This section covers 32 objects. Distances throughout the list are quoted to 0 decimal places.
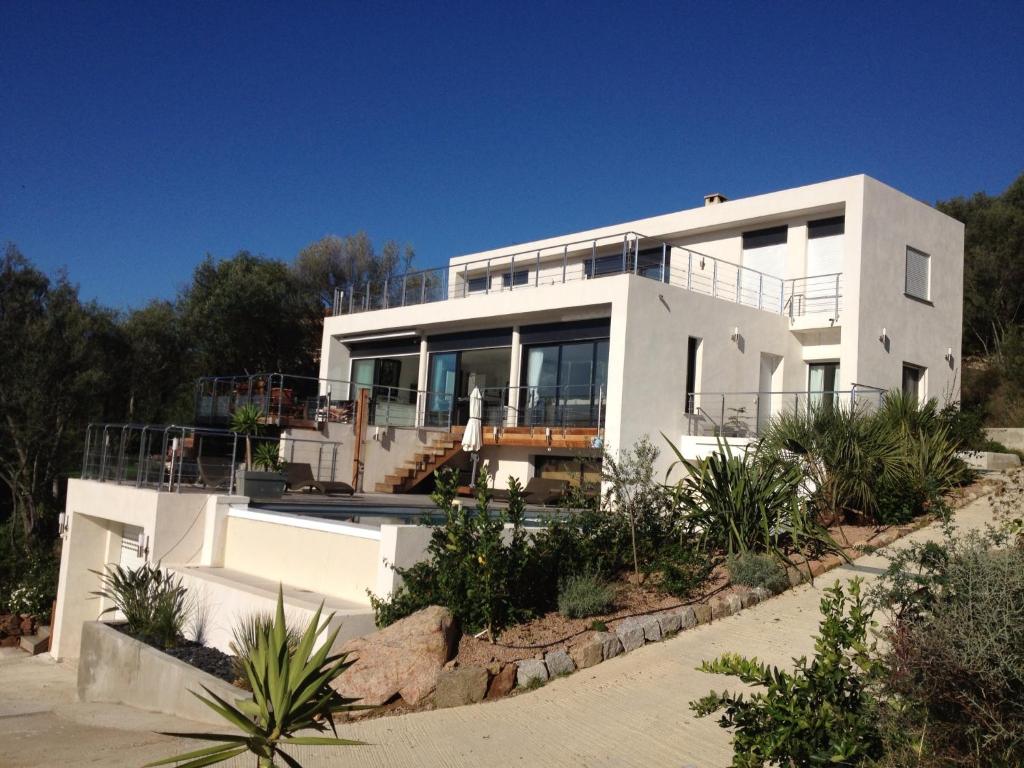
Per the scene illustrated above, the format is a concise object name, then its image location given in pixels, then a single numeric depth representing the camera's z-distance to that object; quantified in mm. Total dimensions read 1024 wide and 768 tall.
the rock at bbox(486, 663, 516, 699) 8289
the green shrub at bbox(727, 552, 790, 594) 10523
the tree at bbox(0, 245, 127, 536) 28453
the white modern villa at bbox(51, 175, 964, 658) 15102
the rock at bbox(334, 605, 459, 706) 8391
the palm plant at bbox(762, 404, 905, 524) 13344
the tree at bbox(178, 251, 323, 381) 37562
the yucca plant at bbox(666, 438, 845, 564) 11406
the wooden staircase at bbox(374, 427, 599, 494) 20000
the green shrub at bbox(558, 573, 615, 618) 9648
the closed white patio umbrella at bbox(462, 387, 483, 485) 19859
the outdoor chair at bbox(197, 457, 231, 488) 14852
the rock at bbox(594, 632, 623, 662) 8953
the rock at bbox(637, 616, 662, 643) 9312
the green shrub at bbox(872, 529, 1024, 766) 4430
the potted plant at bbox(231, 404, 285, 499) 14648
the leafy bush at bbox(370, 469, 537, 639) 9414
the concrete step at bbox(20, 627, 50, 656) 18609
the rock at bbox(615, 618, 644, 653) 9117
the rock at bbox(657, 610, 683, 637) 9453
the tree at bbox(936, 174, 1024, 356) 31891
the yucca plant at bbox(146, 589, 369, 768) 5238
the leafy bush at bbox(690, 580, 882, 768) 4734
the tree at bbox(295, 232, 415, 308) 42469
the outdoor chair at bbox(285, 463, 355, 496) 19125
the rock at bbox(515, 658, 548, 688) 8453
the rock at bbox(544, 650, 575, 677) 8602
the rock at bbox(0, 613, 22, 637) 20266
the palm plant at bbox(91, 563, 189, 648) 12172
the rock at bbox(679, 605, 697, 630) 9609
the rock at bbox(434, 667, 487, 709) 8195
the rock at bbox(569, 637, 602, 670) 8789
